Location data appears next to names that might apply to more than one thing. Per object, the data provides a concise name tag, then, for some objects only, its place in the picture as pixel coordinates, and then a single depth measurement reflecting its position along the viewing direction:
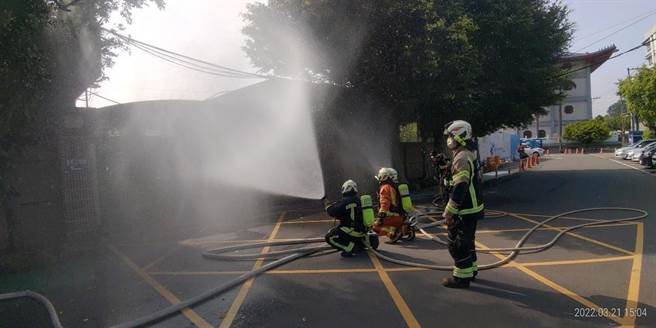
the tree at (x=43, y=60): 6.85
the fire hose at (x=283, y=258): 5.07
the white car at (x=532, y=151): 40.49
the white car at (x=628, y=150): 31.14
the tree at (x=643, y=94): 28.17
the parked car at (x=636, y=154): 29.89
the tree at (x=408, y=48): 12.87
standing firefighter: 5.61
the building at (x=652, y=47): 60.76
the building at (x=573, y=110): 64.25
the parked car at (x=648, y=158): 22.52
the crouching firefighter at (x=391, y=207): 8.07
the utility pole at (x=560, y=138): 56.17
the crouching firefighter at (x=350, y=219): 7.35
